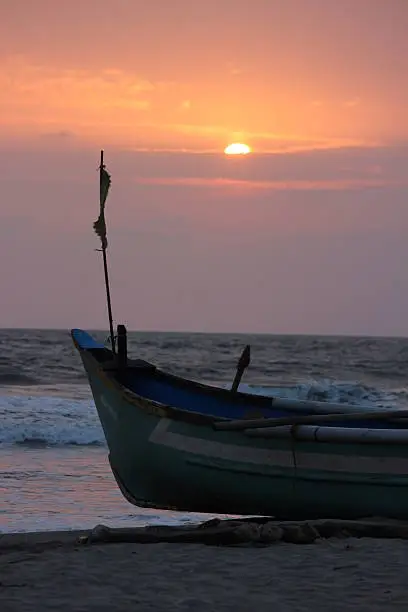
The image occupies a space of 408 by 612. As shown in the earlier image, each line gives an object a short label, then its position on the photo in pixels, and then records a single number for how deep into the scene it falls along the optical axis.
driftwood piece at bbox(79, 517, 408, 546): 16.55
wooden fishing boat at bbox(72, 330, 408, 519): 18.11
